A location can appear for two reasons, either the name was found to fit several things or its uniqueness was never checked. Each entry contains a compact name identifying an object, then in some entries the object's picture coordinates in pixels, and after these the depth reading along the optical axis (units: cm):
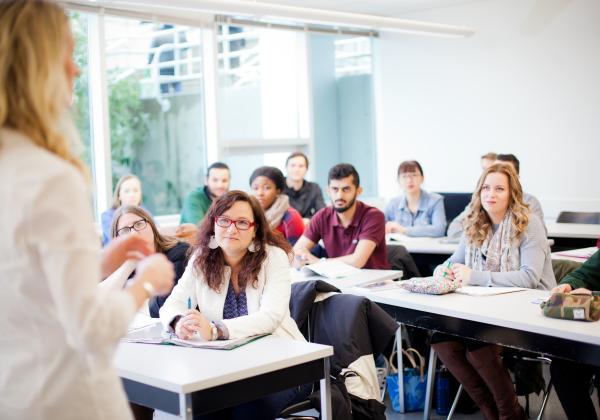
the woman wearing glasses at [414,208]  672
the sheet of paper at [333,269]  451
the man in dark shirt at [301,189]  738
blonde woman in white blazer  149
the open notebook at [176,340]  287
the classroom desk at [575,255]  464
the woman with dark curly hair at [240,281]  312
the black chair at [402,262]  527
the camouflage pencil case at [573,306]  307
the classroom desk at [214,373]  245
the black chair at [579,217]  675
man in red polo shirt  500
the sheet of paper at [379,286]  411
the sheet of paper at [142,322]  337
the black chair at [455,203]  724
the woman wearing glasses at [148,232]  377
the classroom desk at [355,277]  427
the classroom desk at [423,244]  576
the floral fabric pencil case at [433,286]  383
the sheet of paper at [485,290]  381
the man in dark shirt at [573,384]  338
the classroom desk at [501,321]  294
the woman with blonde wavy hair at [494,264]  380
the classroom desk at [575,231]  595
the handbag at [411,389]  452
